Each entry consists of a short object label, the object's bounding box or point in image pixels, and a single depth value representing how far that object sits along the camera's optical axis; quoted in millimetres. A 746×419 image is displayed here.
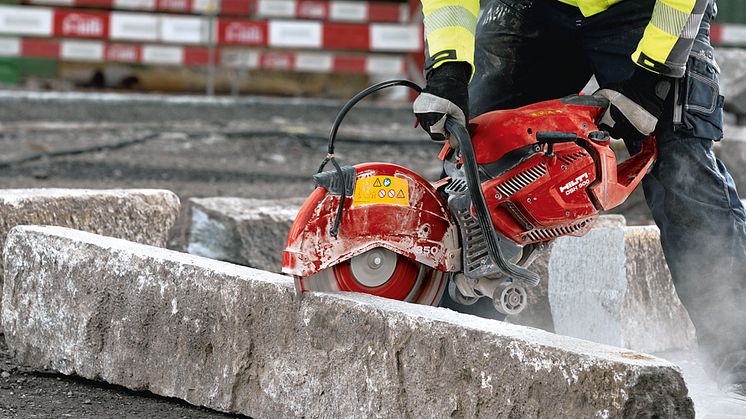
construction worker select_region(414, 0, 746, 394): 6539
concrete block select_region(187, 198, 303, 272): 9453
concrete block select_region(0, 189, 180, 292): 7789
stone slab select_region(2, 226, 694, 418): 5082
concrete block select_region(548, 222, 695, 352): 8055
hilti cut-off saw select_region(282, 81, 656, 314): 6355
